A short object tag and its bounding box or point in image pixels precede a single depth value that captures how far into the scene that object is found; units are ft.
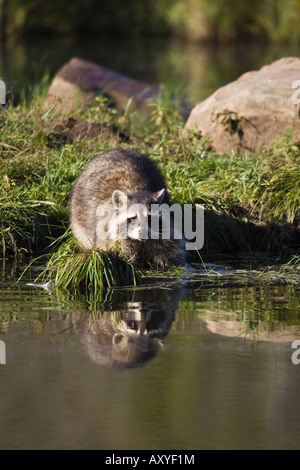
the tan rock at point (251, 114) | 29.96
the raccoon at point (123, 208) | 22.77
